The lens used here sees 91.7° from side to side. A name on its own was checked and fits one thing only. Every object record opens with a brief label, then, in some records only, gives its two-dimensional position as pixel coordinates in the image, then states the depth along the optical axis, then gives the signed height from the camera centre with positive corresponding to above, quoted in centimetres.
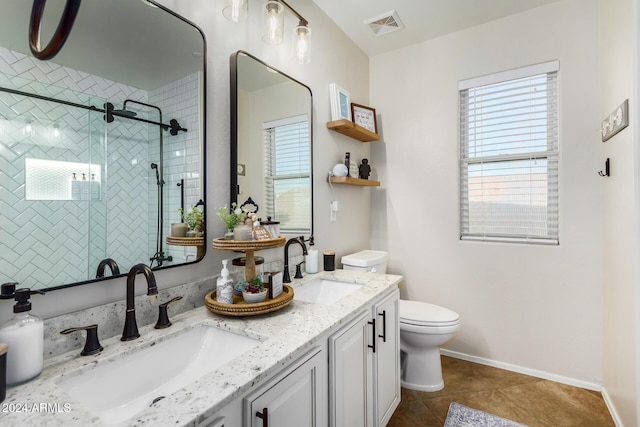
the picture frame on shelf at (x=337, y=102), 234 +84
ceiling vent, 236 +150
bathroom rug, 182 -125
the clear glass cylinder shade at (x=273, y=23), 157 +96
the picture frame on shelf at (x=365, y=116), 259 +83
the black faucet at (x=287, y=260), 175 -27
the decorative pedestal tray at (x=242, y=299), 119 -36
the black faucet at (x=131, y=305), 102 -30
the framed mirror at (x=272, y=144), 155 +39
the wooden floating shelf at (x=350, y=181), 230 +24
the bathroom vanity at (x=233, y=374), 70 -46
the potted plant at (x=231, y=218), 136 -2
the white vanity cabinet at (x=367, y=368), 124 -74
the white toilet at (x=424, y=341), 207 -89
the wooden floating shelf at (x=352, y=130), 229 +65
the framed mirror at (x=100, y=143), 86 +23
